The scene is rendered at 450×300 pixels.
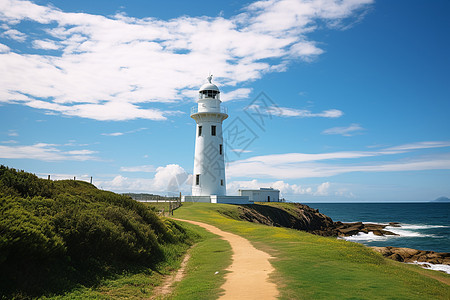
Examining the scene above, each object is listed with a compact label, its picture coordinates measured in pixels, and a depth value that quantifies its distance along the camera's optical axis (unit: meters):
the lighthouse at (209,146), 51.44
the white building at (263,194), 64.94
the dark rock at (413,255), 31.00
